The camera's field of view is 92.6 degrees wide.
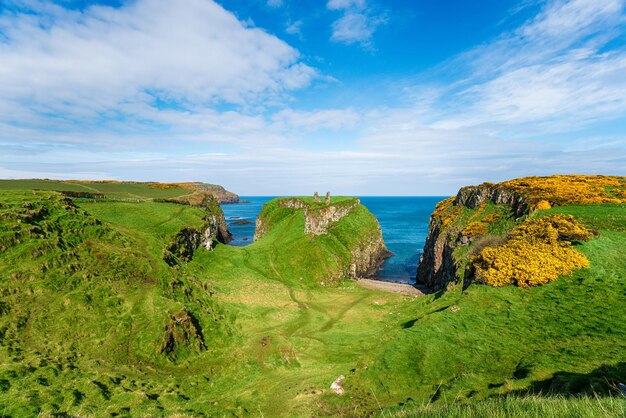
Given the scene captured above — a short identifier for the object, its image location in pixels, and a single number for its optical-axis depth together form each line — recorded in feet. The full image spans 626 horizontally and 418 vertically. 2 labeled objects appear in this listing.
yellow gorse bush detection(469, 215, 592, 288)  92.73
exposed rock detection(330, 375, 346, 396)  71.05
